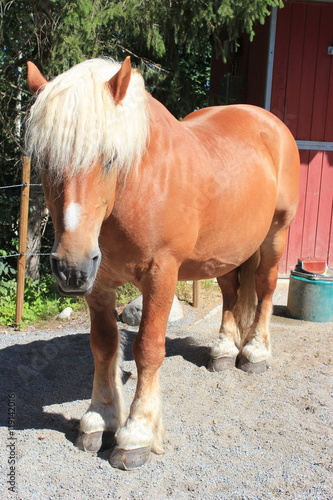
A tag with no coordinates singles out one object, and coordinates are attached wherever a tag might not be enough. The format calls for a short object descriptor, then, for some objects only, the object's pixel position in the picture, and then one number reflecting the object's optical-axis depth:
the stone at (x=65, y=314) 5.01
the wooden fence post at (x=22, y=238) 4.65
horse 1.97
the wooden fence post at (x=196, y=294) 5.38
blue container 4.85
